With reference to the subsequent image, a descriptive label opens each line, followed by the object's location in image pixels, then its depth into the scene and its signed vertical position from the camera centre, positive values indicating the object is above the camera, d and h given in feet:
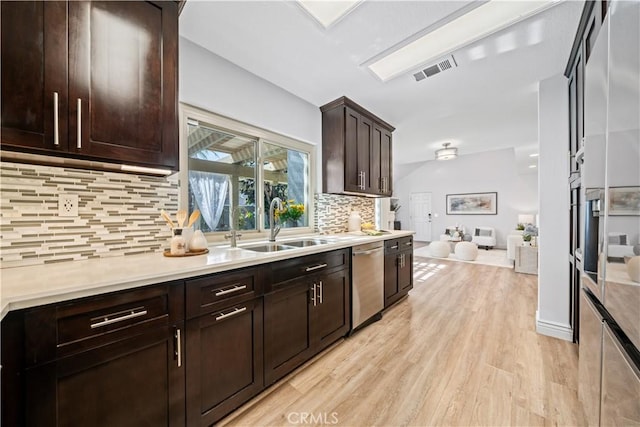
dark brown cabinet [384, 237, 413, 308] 9.22 -2.42
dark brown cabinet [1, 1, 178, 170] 3.29 +2.07
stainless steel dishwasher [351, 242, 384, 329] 7.54 -2.40
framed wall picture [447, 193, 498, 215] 26.16 +0.71
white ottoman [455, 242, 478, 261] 18.71 -3.21
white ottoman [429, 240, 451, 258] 19.77 -3.19
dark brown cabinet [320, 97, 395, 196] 9.32 +2.57
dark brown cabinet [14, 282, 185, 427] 2.76 -1.92
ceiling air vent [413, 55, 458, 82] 6.92 +4.28
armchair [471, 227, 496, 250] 24.73 -2.81
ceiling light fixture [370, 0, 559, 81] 5.32 +4.46
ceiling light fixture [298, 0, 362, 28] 5.07 +4.37
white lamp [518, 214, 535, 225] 23.49 -0.81
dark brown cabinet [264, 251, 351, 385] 5.14 -2.56
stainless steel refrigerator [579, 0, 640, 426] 2.24 -0.08
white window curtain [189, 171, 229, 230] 6.46 +0.52
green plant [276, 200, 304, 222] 7.40 -0.03
